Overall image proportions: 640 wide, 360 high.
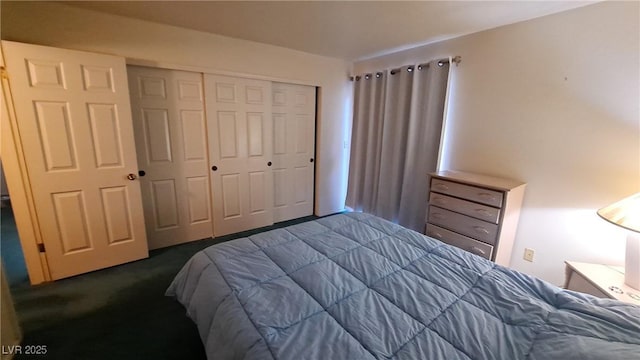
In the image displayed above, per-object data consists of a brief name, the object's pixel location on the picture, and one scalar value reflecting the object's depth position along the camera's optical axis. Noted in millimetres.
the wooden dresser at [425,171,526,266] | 2139
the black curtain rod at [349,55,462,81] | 2646
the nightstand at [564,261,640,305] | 1443
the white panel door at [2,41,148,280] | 1987
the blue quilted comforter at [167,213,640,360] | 915
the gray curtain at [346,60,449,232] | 2873
